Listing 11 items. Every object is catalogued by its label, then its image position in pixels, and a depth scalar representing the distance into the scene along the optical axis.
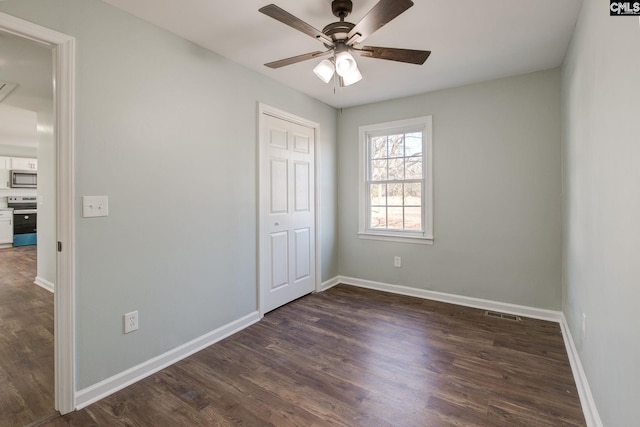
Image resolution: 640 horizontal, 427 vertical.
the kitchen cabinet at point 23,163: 7.13
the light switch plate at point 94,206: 1.83
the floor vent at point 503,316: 3.03
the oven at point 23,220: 7.09
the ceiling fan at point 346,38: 1.53
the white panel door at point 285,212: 3.14
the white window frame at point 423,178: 3.59
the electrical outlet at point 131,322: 2.04
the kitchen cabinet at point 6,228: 6.84
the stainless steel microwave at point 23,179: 7.11
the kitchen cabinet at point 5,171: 6.94
